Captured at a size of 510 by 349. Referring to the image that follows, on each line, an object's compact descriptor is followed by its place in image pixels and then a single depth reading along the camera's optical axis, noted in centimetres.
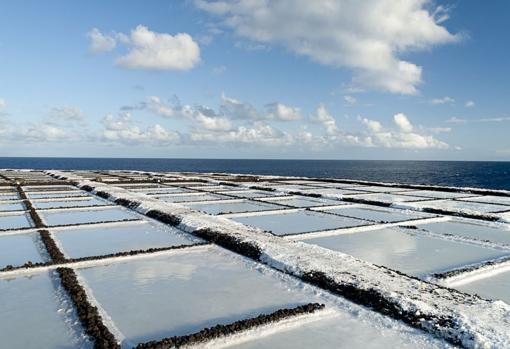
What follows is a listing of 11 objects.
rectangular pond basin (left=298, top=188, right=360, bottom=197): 1648
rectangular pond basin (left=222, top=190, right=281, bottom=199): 1598
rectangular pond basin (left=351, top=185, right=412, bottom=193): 1899
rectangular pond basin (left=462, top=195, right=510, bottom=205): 1511
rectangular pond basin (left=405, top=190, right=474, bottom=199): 1675
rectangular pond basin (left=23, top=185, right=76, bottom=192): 1780
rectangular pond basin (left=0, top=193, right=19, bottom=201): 1441
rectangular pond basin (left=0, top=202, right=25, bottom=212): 1170
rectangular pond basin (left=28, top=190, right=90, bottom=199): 1512
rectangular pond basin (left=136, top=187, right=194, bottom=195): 1667
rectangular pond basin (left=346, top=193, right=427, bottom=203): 1473
